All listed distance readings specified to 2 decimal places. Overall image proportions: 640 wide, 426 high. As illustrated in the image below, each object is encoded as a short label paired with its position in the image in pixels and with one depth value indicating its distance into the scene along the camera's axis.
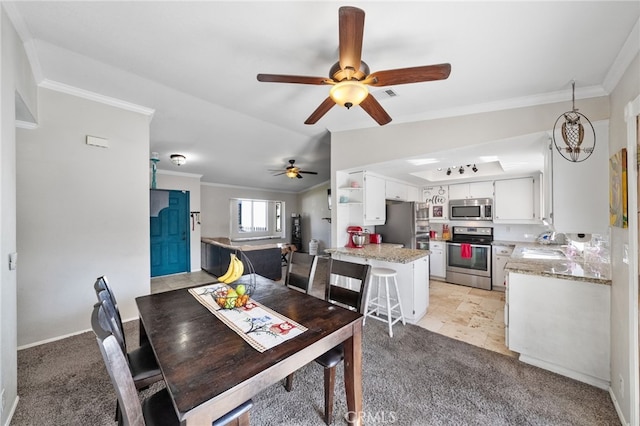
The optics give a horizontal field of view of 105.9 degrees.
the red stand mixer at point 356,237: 3.59
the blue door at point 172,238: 5.54
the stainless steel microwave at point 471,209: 4.64
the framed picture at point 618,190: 1.54
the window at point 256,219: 7.40
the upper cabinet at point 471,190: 4.66
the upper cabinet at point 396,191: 4.29
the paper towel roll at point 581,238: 2.58
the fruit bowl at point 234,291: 1.60
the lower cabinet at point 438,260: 4.85
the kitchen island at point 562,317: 1.93
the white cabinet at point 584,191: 1.96
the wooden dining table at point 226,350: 0.88
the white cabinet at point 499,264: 4.18
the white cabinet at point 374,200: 3.69
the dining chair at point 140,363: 1.37
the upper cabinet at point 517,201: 4.18
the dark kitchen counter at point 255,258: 4.99
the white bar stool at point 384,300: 2.81
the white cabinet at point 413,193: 5.05
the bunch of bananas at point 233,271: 1.93
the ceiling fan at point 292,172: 5.22
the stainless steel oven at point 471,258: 4.35
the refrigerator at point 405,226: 4.08
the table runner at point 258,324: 1.21
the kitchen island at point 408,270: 2.96
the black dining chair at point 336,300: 1.55
